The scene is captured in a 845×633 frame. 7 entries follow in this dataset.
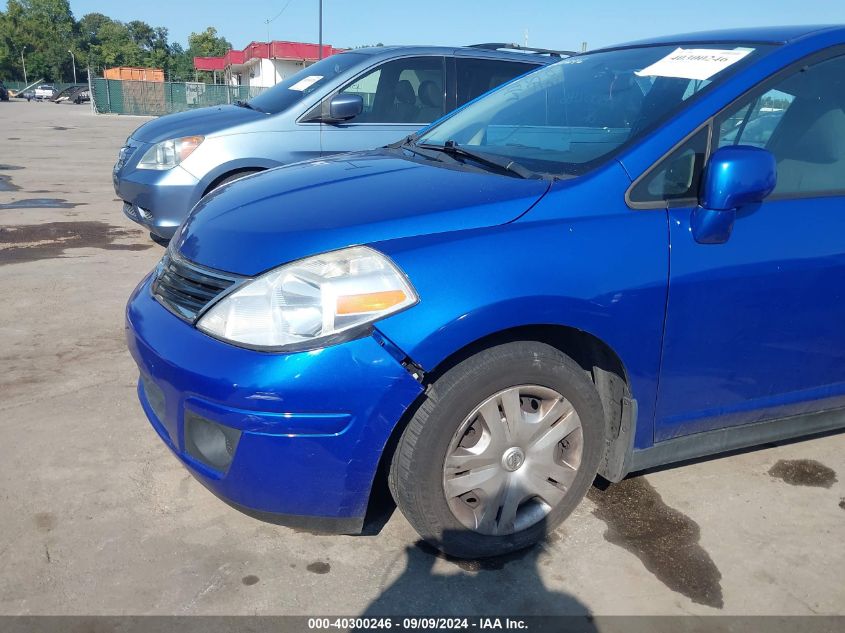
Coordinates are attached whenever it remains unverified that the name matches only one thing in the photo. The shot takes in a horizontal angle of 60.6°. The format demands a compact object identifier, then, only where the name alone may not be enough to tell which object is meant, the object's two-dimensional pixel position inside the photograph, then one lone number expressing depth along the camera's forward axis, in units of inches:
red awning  1738.4
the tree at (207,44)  4063.7
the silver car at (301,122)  227.0
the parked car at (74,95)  2239.2
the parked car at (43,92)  2452.0
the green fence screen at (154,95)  1501.0
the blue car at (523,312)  84.4
